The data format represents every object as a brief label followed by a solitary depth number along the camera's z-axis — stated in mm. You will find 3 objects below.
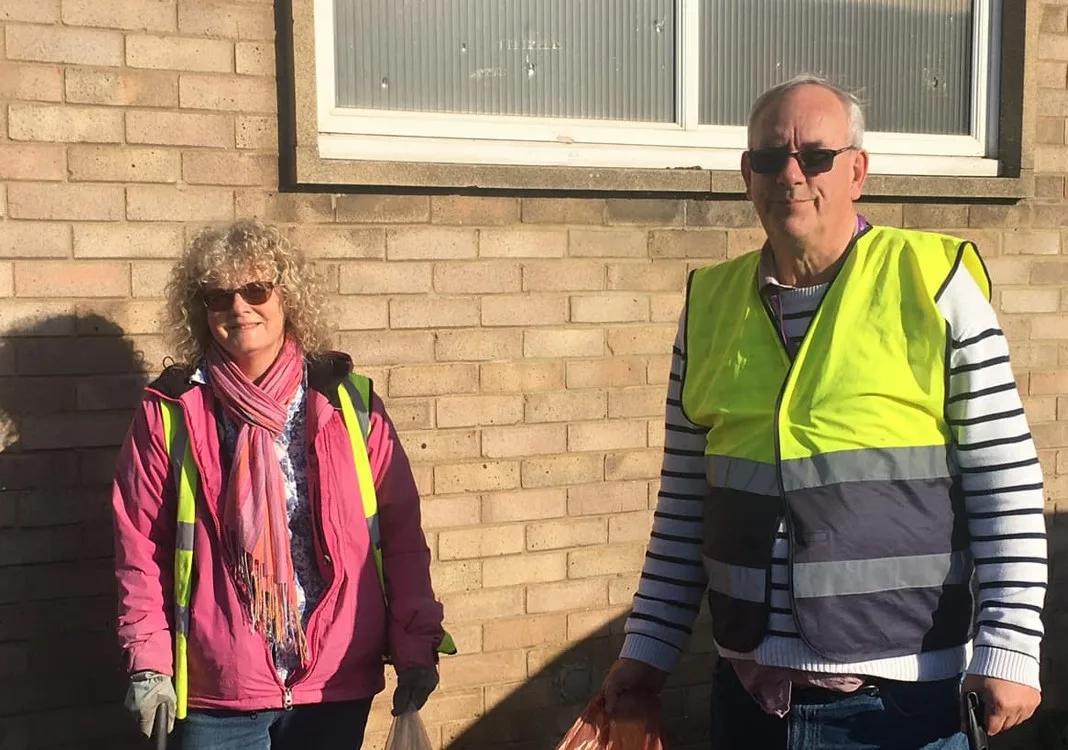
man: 2070
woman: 2641
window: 3777
